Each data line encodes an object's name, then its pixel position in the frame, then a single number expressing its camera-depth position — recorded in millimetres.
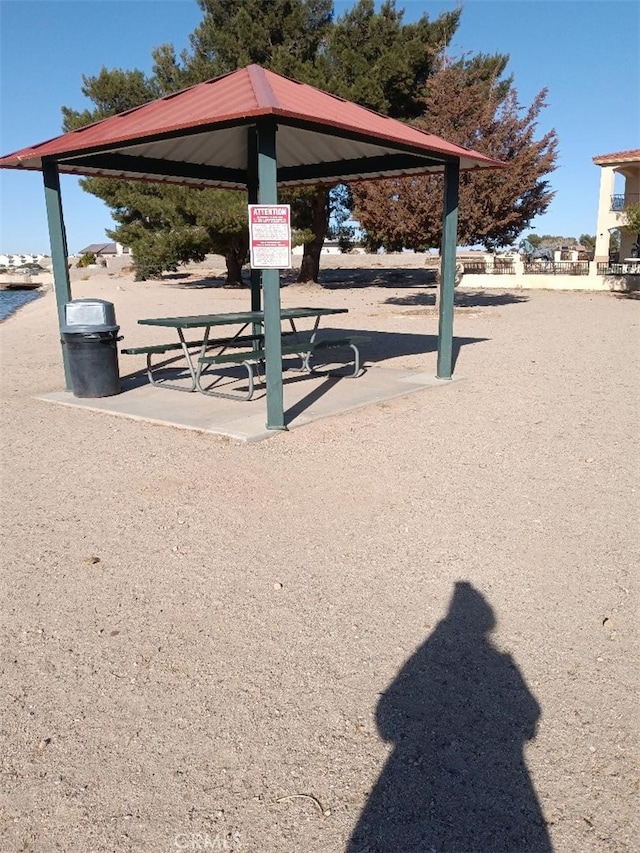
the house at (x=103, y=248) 122300
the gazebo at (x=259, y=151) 5805
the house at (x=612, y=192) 30250
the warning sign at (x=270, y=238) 5867
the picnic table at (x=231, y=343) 7327
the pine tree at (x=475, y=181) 18797
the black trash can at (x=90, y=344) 7613
